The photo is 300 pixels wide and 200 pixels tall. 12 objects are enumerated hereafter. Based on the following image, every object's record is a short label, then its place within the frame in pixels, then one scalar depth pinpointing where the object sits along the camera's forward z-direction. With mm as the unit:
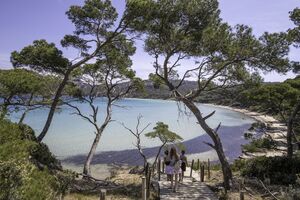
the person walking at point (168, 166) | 8380
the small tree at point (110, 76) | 12464
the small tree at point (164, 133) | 14131
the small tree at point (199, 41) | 8756
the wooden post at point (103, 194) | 5424
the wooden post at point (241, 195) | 6859
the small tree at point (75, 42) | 9445
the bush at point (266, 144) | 11228
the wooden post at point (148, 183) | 7878
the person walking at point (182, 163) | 9485
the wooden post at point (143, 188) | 6160
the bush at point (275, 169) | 9661
